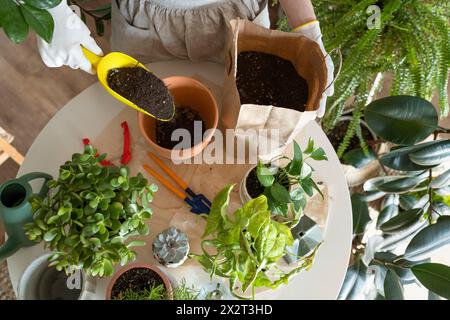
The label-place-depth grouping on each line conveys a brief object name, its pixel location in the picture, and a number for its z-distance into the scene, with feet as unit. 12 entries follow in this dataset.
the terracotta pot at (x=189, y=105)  3.24
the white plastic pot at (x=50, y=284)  2.89
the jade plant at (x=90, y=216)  2.61
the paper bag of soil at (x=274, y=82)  3.01
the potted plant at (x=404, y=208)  3.69
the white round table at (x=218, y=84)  3.46
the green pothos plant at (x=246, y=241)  2.61
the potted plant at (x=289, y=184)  2.95
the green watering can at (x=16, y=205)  2.89
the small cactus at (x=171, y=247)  3.24
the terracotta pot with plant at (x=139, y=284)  2.98
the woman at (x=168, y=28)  3.43
